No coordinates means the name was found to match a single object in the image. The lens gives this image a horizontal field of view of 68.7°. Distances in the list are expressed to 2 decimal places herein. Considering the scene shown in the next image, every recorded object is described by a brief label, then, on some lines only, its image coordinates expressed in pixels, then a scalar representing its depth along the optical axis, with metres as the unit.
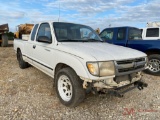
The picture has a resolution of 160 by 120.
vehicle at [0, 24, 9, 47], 10.31
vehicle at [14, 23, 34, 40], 11.92
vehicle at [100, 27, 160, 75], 4.33
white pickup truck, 2.09
